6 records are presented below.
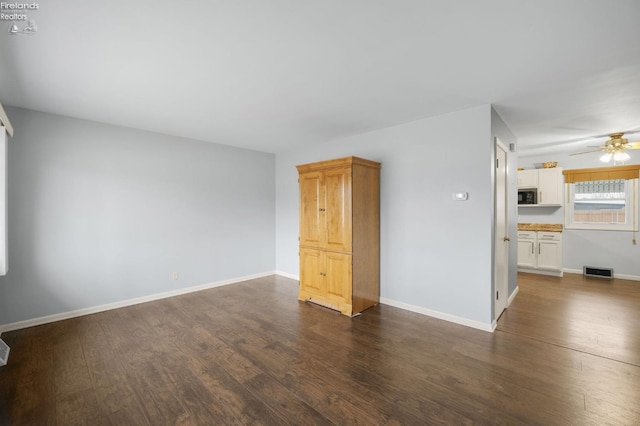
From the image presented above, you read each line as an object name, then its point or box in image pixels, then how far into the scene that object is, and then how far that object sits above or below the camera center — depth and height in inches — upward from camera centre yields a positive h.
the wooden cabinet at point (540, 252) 221.1 -35.3
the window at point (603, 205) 208.1 +3.9
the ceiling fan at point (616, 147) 159.8 +36.5
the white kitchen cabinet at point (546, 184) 224.1 +21.5
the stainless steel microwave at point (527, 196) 230.9 +11.6
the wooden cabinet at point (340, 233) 144.8 -13.0
